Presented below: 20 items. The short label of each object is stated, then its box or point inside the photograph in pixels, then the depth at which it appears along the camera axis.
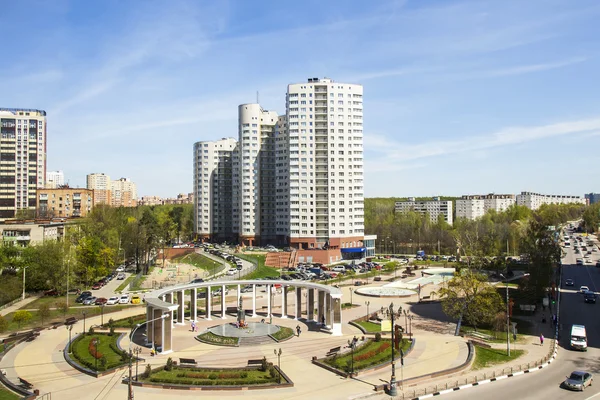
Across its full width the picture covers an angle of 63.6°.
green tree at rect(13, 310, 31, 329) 49.47
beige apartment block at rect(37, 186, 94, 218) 135.38
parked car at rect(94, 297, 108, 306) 63.30
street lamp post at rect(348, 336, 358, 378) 34.74
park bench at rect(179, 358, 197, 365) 37.25
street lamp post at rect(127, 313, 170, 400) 27.12
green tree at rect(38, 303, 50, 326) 53.16
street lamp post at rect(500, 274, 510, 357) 40.00
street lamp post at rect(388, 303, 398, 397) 31.17
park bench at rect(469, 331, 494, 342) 45.84
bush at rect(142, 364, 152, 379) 33.88
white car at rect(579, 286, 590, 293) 70.69
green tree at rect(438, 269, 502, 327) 48.22
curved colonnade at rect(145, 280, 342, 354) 41.31
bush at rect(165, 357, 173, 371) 35.38
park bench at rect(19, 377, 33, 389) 32.44
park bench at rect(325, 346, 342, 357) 39.78
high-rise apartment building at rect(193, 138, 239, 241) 144.25
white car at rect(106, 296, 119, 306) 64.62
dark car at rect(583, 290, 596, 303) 63.56
